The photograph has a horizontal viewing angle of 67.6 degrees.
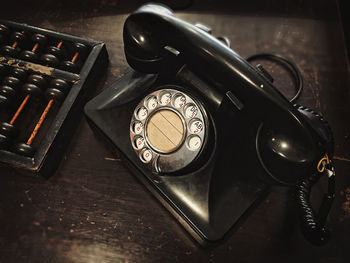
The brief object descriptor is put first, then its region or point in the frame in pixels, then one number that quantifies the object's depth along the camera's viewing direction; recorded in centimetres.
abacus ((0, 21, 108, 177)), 63
